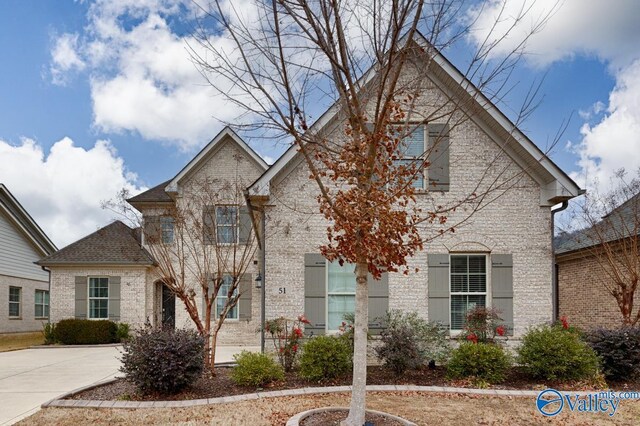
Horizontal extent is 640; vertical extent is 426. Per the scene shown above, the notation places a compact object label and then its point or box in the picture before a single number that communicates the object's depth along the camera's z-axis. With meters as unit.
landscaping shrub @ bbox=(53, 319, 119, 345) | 18.16
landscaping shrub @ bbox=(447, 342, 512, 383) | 8.73
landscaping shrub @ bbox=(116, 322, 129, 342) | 18.45
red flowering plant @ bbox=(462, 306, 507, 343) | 9.97
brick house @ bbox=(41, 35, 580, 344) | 10.46
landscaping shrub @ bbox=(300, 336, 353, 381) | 8.62
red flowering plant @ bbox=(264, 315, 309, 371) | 9.50
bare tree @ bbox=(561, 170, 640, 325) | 12.35
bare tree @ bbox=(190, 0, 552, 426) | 5.57
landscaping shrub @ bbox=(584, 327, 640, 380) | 8.89
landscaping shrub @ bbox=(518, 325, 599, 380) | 8.66
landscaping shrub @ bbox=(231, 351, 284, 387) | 8.28
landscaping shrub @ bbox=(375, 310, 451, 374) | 9.01
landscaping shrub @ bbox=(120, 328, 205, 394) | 7.61
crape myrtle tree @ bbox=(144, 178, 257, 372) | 12.13
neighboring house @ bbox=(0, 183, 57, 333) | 21.45
